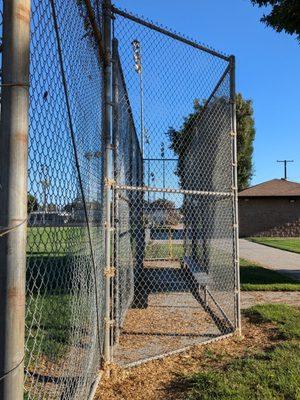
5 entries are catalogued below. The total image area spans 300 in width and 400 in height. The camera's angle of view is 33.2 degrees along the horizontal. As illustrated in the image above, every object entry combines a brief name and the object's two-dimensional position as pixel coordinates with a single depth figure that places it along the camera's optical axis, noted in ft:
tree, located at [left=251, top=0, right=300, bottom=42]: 32.32
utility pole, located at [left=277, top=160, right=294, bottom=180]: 189.16
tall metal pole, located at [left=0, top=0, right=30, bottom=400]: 5.16
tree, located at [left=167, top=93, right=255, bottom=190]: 128.77
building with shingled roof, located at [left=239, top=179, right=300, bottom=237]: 112.16
